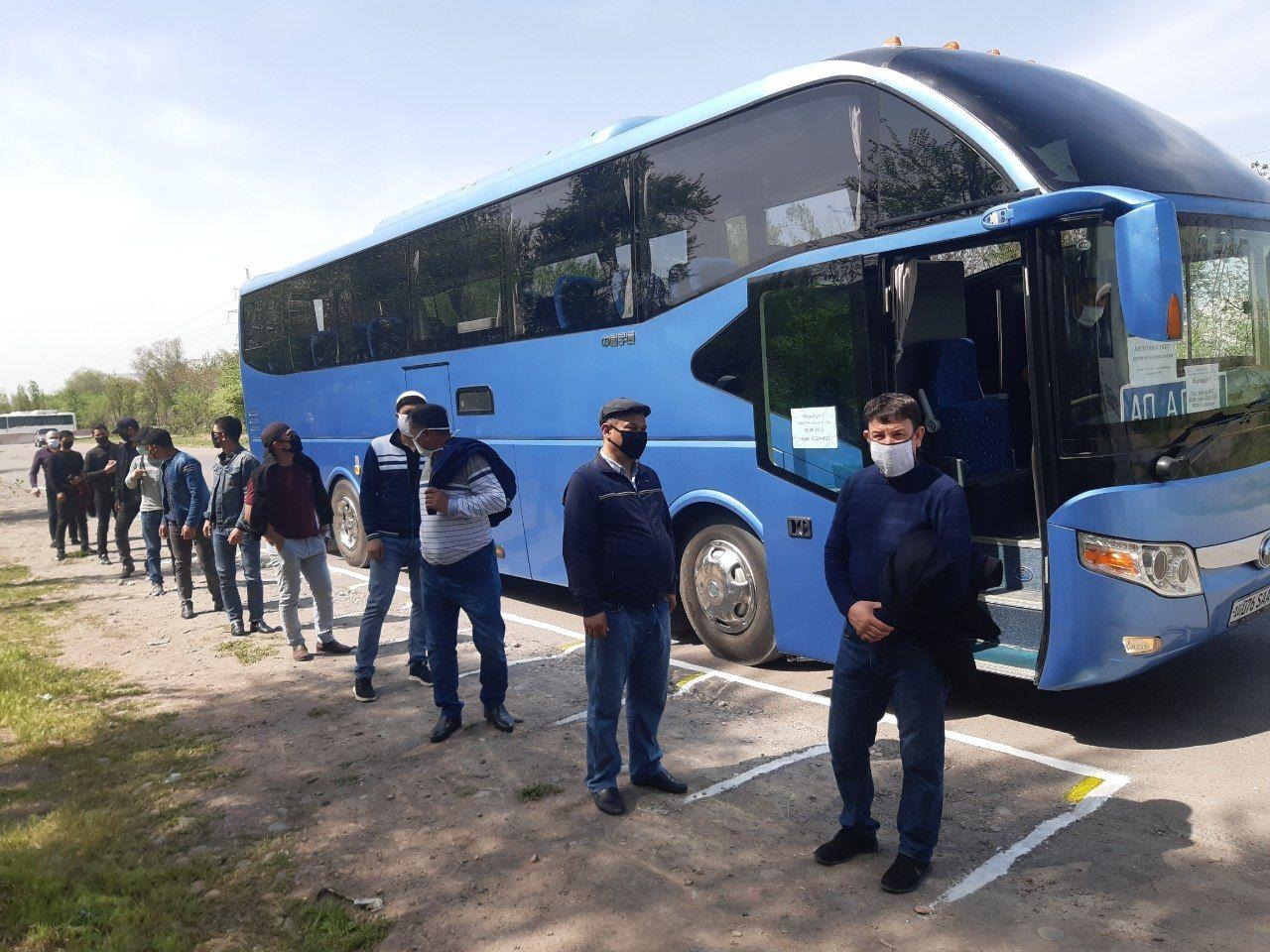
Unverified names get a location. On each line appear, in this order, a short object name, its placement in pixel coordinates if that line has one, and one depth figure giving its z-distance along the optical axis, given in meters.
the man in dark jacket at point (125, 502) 12.43
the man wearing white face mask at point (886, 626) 3.63
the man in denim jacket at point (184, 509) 9.30
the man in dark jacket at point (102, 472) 13.54
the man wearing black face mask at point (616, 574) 4.51
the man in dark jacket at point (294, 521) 7.74
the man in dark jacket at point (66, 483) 14.78
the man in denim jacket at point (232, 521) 8.82
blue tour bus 4.79
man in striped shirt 5.64
